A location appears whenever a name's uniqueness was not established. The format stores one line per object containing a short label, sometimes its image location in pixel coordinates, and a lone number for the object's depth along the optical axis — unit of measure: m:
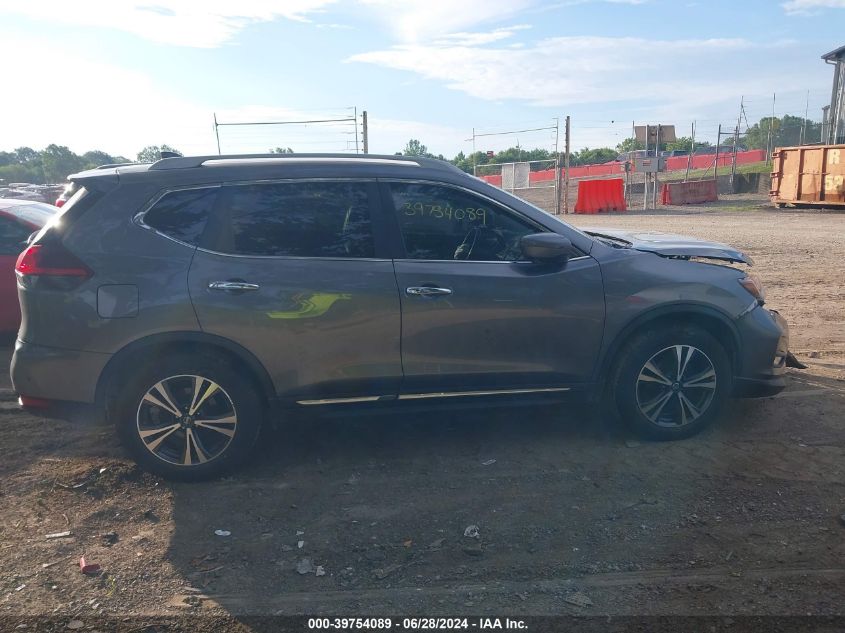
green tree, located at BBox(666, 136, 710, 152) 58.67
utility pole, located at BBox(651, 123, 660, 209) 24.80
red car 6.79
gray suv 4.11
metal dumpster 21.47
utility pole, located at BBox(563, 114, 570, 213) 24.64
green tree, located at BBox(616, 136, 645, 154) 58.99
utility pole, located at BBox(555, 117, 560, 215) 24.72
